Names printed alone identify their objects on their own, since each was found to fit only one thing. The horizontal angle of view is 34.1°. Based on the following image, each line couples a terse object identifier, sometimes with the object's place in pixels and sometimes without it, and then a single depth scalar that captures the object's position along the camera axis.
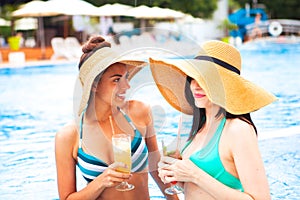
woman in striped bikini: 2.06
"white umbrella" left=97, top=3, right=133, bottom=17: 17.91
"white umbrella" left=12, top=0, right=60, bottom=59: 16.51
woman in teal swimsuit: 1.78
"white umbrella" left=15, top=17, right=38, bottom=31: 20.36
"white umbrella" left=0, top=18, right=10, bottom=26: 18.49
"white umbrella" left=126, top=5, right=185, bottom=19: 18.77
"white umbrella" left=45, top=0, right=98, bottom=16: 16.00
